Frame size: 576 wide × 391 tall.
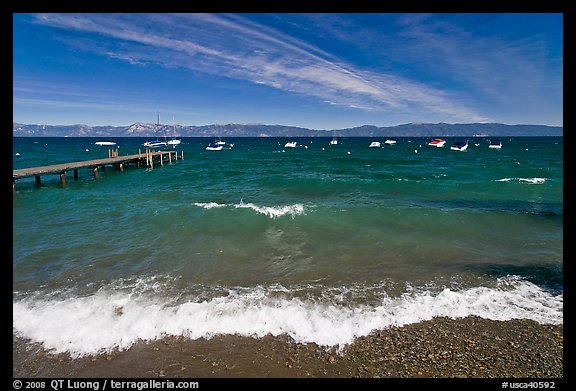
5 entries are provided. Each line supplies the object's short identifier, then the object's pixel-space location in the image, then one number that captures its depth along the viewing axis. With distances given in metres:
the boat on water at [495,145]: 111.66
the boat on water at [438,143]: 113.41
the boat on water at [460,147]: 91.38
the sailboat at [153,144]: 117.81
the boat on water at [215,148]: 102.59
